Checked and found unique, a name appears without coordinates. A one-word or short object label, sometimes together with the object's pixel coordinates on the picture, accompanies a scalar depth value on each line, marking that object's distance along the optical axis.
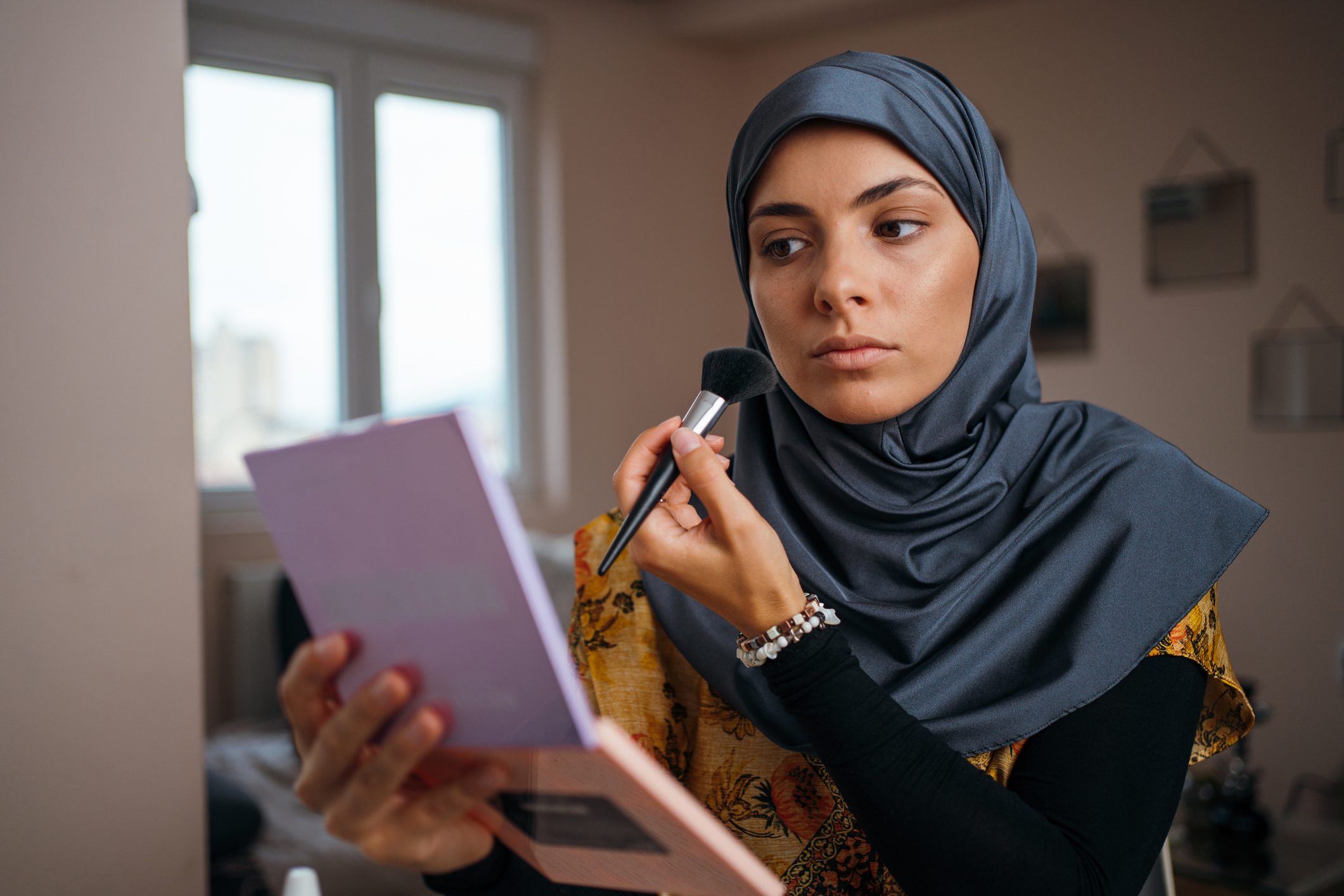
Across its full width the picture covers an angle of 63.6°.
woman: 0.72
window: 3.49
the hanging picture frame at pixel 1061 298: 3.55
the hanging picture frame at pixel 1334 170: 3.00
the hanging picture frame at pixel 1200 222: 3.19
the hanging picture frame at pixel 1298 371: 3.04
